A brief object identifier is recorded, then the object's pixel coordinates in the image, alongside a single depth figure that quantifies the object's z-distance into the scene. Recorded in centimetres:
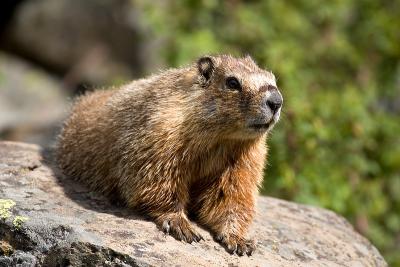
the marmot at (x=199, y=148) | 1171
